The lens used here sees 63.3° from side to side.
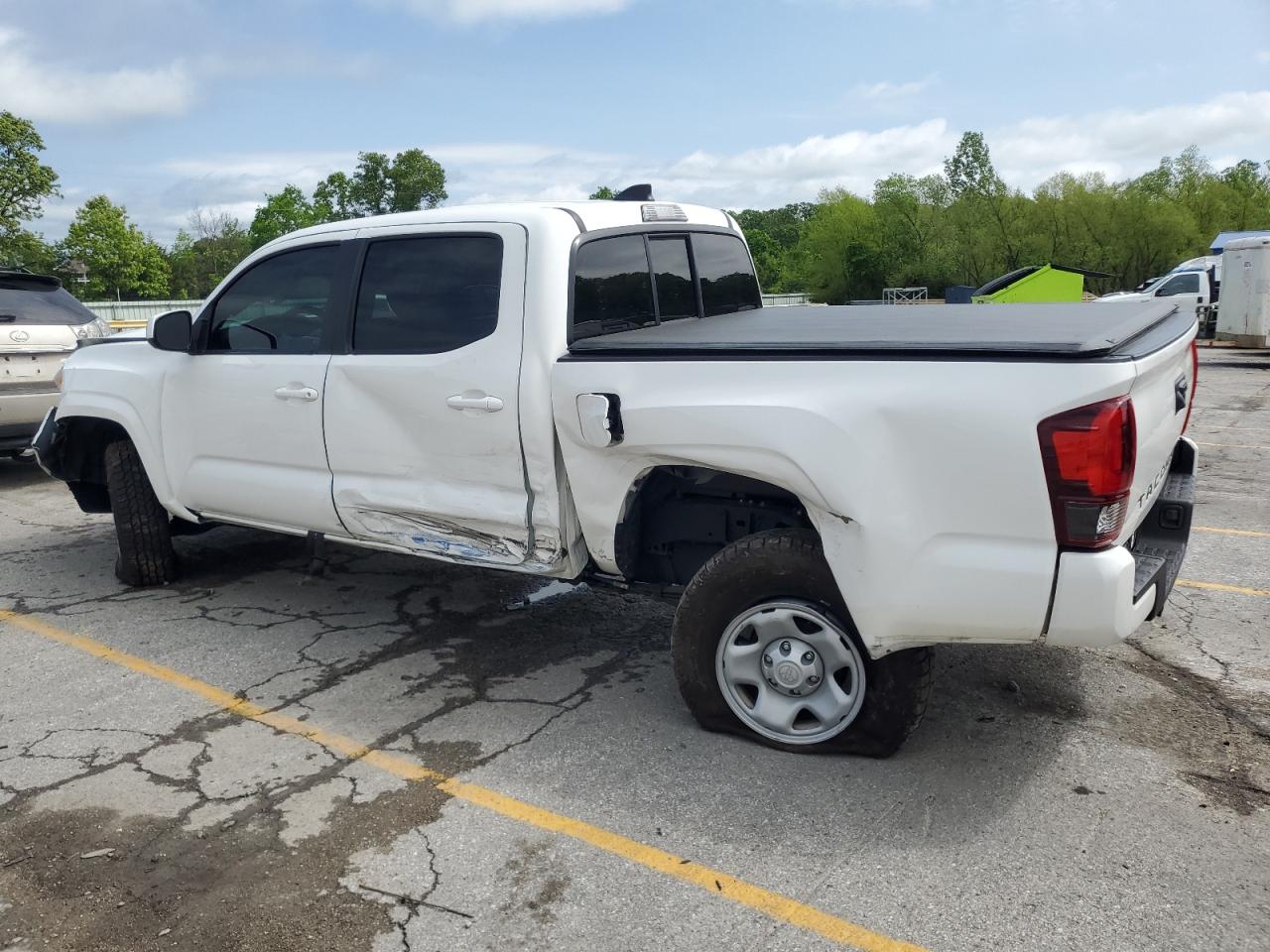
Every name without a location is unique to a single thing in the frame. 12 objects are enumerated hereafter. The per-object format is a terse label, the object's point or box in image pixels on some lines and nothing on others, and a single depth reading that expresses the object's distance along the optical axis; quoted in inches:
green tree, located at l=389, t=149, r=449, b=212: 3949.3
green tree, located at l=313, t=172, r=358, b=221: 3634.4
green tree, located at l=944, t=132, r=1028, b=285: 2400.3
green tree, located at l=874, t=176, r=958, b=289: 2696.9
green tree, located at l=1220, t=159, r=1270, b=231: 2341.9
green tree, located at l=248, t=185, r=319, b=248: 3206.2
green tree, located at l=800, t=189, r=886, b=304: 2901.1
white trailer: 776.3
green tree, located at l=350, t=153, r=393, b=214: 3848.4
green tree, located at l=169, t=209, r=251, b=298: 3380.9
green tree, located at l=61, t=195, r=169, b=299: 2755.9
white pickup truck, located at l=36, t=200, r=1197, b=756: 117.2
